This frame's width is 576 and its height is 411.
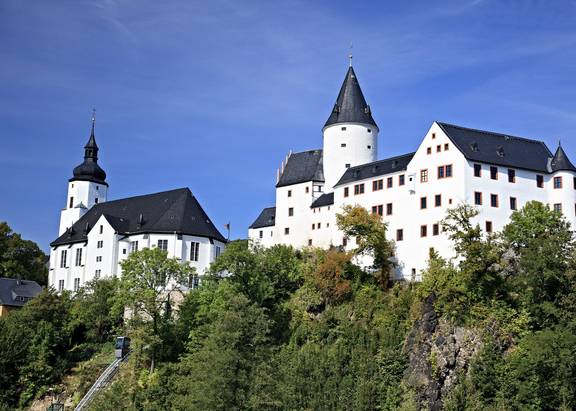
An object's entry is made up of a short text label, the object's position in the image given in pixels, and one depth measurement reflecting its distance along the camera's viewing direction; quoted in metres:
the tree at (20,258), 97.25
